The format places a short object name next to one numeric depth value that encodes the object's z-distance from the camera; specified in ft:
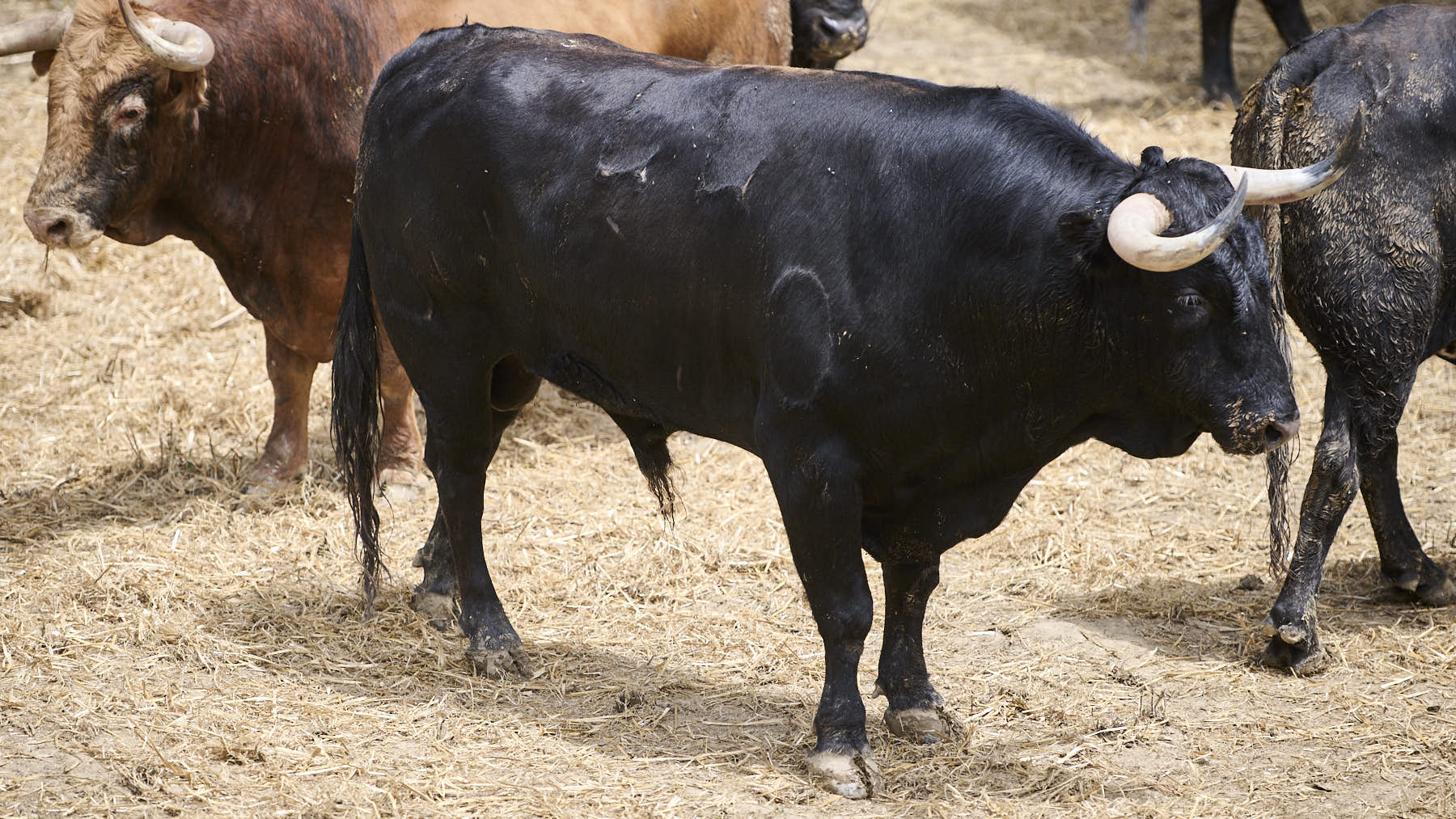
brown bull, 32.32
